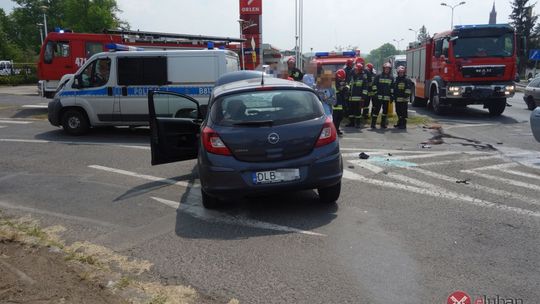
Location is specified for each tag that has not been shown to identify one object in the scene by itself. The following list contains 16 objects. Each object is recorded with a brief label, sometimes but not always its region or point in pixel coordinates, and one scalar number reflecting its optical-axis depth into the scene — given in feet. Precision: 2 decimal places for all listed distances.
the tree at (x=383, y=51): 533.67
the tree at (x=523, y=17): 224.53
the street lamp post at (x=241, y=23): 86.03
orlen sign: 87.40
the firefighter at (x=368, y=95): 45.14
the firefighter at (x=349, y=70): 47.61
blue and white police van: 37.65
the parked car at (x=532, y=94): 58.65
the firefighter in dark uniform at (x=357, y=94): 43.34
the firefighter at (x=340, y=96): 39.29
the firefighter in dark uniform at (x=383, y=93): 43.21
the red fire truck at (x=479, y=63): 49.44
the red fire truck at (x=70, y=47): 63.16
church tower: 280.20
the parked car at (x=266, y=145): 17.72
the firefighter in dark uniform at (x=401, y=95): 42.57
